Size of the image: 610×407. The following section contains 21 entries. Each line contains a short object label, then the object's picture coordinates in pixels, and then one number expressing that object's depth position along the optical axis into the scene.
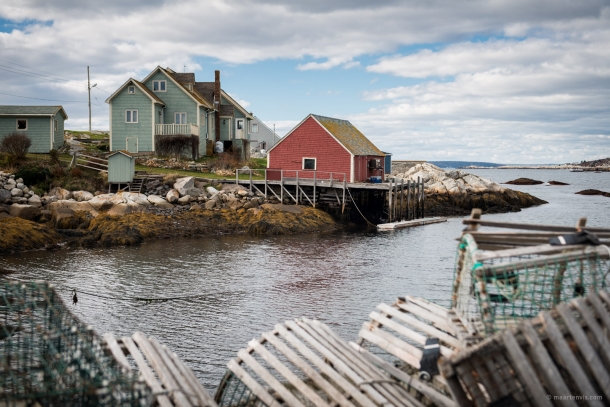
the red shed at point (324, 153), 38.88
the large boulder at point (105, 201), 30.61
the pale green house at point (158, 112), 44.16
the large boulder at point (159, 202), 32.56
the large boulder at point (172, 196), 33.38
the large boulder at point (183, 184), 34.31
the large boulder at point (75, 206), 30.05
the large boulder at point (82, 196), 31.69
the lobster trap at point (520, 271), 5.86
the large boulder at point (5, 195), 29.63
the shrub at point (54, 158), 36.25
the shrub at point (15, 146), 35.41
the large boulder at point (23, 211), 28.03
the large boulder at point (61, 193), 31.62
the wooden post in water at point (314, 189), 36.53
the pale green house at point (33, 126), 41.06
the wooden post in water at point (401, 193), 37.21
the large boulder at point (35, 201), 30.06
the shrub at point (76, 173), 34.75
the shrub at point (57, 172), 34.16
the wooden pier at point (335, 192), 37.25
